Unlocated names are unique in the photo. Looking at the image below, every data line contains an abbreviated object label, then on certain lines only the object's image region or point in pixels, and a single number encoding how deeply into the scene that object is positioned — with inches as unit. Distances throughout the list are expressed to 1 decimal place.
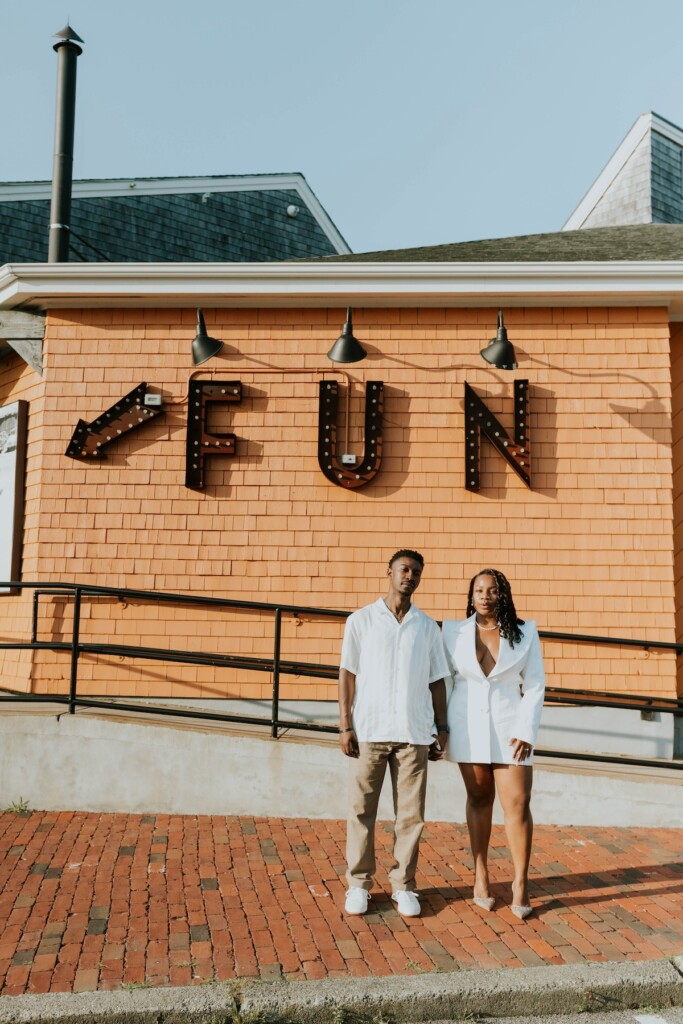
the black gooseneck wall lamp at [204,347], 268.4
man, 168.4
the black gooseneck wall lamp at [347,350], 261.4
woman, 167.2
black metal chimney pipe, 371.2
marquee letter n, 282.5
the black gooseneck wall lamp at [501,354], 261.4
